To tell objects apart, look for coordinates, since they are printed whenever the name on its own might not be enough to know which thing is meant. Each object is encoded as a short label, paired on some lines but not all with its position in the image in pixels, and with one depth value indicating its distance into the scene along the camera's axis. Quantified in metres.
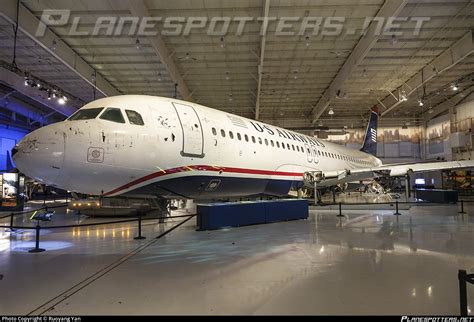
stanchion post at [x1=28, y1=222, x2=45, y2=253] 7.98
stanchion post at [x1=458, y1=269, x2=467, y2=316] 3.81
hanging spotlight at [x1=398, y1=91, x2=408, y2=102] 24.94
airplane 6.98
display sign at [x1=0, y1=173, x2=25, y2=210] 18.92
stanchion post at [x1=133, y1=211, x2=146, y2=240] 9.71
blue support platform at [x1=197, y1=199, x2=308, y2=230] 11.19
